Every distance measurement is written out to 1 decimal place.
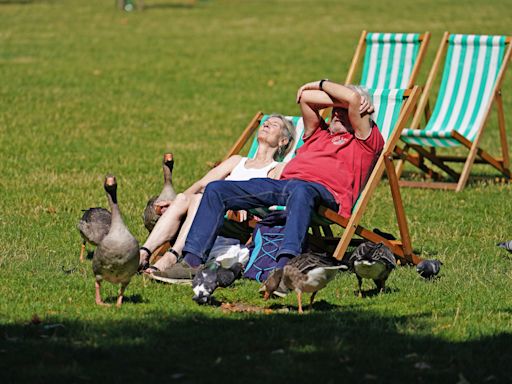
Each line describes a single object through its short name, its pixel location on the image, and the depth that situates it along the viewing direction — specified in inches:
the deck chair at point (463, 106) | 826.8
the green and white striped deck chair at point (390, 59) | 868.6
